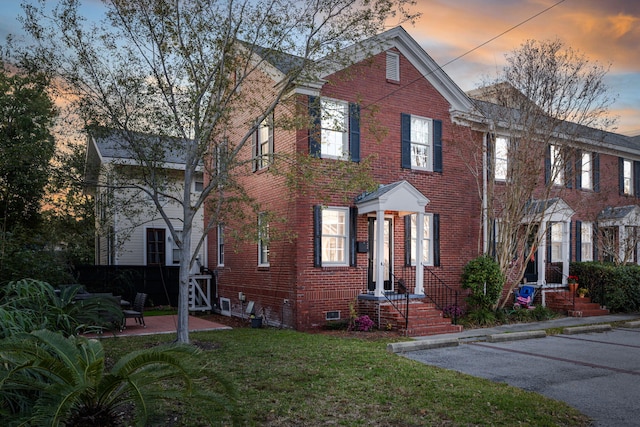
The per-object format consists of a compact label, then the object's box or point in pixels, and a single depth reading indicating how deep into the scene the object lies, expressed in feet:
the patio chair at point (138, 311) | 42.33
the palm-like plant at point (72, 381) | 12.10
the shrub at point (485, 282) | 46.06
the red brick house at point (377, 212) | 40.98
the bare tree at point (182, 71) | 32.14
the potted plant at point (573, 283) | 53.88
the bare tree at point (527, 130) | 47.01
